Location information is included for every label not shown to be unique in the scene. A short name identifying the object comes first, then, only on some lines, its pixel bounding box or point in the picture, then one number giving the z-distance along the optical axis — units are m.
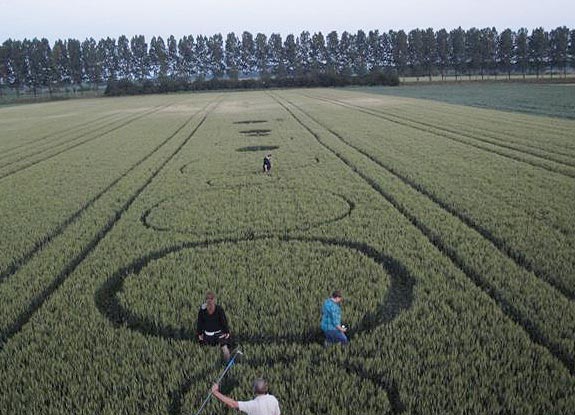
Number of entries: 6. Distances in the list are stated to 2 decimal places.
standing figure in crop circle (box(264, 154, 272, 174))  24.40
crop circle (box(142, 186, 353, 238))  15.98
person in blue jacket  8.59
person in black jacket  8.58
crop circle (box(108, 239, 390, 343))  9.62
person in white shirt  5.91
